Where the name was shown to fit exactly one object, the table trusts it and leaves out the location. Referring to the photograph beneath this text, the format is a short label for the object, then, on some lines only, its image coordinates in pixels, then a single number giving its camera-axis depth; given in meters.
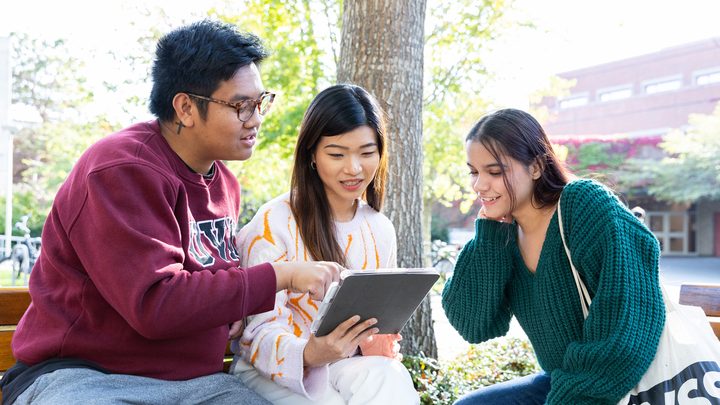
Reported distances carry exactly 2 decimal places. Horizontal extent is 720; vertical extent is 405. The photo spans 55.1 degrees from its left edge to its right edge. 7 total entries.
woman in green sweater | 2.18
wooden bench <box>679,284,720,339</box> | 2.89
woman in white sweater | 2.32
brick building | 30.25
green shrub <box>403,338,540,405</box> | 4.32
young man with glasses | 1.91
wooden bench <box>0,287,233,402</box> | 2.66
